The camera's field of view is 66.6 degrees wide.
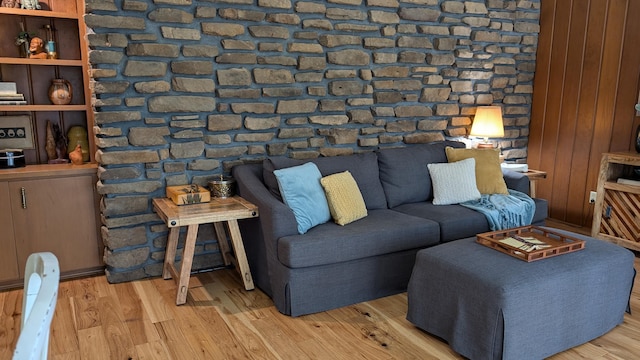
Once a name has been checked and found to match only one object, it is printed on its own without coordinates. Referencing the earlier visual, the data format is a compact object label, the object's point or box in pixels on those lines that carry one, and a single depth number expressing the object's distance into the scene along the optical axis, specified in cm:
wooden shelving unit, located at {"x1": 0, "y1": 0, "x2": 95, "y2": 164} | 321
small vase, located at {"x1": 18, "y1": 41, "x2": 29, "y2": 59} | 322
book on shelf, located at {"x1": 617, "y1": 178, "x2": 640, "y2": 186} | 377
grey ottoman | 217
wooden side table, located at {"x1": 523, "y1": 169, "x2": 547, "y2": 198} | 421
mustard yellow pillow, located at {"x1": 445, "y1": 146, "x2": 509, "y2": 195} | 372
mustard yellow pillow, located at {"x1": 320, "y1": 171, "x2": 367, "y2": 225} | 307
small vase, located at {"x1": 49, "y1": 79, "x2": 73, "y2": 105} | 332
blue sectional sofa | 276
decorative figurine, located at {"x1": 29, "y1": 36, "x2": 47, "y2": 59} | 321
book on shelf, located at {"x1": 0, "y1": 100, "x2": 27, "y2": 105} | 314
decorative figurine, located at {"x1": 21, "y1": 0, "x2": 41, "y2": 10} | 314
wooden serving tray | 239
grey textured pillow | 359
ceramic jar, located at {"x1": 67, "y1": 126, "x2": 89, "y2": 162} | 342
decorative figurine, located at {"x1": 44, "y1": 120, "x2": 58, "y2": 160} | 338
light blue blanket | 336
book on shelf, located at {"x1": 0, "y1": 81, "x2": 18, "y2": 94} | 317
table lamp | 432
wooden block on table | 302
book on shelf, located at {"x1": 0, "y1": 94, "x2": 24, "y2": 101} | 315
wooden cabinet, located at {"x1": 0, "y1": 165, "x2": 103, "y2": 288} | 303
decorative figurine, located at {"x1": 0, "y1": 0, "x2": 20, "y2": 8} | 311
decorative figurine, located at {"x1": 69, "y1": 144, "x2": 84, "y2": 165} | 329
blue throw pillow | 294
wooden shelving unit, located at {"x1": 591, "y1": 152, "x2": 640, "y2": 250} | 376
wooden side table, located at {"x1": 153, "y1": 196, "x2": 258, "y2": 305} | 281
